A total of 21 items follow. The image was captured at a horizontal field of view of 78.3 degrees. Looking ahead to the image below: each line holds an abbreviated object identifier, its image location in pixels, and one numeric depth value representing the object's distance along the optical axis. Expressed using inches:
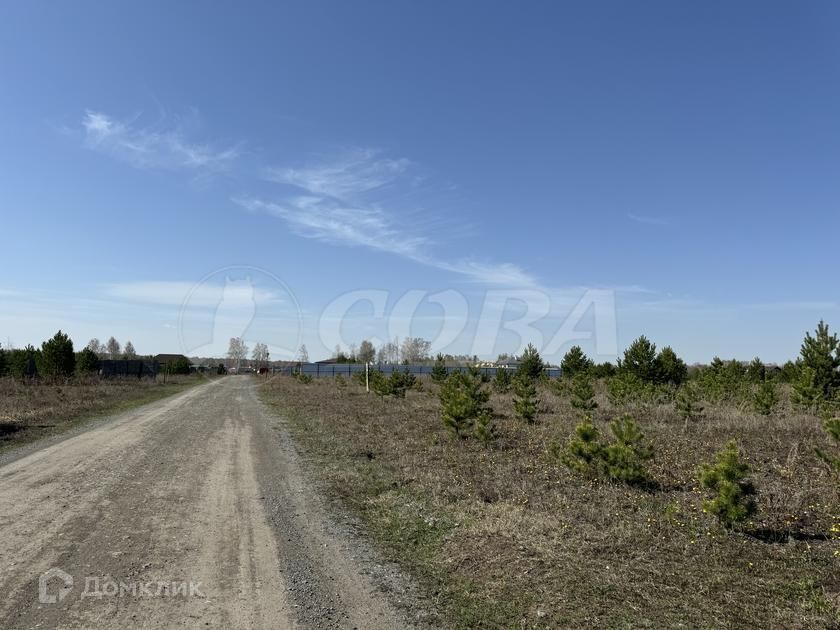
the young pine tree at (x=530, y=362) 1572.3
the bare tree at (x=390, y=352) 4908.0
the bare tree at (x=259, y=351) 2529.8
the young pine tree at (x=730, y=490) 251.7
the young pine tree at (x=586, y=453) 363.3
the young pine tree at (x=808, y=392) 727.7
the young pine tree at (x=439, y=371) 1439.5
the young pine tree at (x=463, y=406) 571.2
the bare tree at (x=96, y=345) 6144.2
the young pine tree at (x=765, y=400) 707.4
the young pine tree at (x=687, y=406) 695.1
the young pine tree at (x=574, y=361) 1655.8
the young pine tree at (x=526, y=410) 692.1
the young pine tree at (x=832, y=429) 327.9
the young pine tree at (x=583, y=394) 796.0
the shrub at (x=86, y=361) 1780.3
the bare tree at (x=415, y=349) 4389.8
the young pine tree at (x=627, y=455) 347.3
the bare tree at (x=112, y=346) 6848.4
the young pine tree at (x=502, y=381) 1357.0
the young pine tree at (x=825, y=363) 766.5
